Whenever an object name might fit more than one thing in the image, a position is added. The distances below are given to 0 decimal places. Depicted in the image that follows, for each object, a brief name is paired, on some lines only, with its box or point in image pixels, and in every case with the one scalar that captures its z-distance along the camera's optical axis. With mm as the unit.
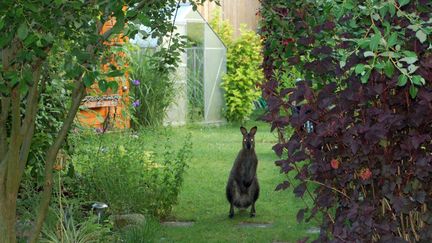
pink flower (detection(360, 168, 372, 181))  7977
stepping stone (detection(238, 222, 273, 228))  16559
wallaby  17811
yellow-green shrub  36694
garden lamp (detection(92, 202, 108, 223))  14413
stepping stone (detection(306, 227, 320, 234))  15486
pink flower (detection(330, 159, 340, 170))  8121
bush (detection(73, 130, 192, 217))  15761
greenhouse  35071
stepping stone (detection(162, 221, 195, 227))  16305
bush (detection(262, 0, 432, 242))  7764
